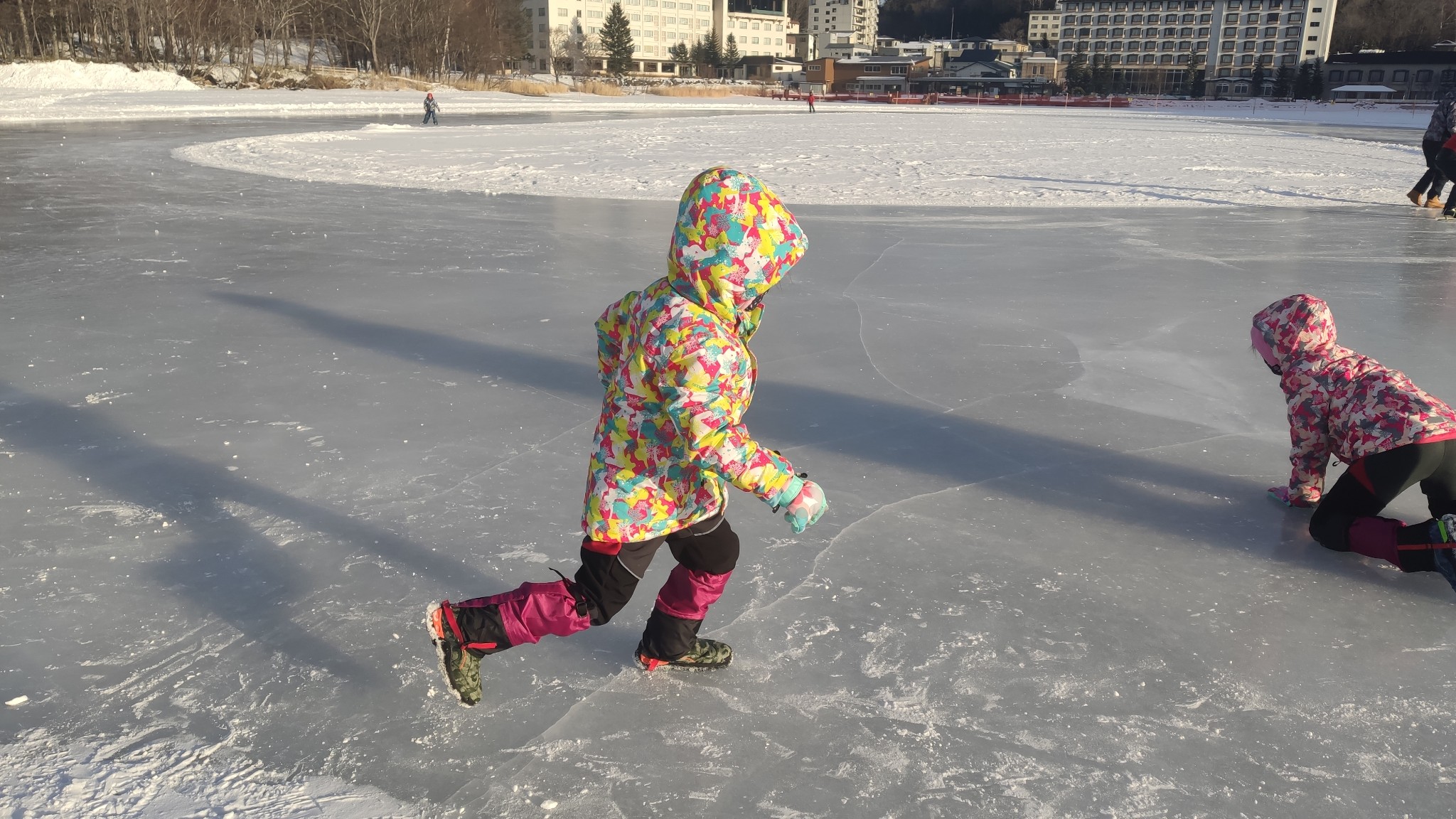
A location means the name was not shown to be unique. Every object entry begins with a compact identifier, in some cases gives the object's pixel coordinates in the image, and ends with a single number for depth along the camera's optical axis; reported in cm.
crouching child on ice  267
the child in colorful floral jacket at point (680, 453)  172
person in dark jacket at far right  967
